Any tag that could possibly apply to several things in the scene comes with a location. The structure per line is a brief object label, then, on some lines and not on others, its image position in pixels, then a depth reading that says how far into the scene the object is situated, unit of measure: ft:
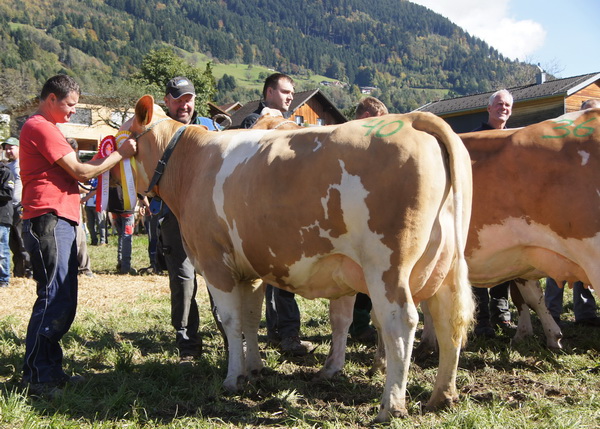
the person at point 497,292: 19.74
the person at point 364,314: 19.08
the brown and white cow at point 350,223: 10.86
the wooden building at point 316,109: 177.88
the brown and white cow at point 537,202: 13.15
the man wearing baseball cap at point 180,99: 17.15
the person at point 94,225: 49.64
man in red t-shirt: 13.62
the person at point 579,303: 20.56
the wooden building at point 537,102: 98.94
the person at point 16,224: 32.12
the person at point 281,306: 17.64
